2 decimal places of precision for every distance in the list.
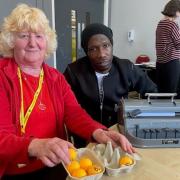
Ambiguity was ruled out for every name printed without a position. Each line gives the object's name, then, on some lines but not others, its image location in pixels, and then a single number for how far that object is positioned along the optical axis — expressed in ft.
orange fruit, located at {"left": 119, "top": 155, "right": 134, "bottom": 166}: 3.39
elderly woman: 4.15
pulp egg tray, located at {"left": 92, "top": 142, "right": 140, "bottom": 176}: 3.29
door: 12.91
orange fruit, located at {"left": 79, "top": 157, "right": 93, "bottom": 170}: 3.26
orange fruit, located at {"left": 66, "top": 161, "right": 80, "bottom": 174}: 3.15
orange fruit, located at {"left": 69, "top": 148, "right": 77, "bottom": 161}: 3.33
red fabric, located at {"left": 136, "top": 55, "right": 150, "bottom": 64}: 14.31
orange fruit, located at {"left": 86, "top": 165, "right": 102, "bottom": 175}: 3.14
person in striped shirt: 10.59
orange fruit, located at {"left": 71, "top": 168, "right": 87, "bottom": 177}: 3.05
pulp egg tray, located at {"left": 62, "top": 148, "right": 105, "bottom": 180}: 3.06
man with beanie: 5.87
